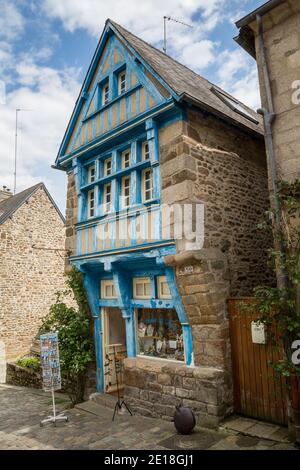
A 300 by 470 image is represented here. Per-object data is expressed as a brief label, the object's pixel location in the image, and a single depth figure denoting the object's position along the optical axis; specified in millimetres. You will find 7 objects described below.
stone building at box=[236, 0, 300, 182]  5512
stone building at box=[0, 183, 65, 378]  15156
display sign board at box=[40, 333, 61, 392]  7520
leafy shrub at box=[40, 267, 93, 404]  8375
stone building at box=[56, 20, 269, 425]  6254
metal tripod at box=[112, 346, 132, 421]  7075
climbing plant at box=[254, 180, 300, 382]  4879
